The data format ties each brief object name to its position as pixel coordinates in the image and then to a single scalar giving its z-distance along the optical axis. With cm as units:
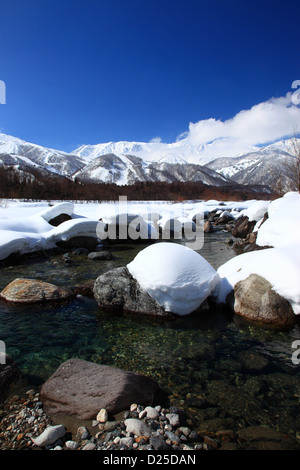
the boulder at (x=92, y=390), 282
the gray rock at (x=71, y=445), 238
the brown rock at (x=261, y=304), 499
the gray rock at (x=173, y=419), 268
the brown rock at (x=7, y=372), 322
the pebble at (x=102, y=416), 266
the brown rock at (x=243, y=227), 1720
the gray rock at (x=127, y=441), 238
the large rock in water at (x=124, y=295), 557
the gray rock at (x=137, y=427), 249
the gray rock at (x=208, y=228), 2195
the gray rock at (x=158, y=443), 234
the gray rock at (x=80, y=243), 1330
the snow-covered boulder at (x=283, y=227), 756
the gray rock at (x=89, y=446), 235
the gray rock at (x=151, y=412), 273
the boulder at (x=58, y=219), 1769
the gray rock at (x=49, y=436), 240
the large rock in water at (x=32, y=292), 614
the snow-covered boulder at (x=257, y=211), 1686
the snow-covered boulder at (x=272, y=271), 498
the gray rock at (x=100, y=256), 1121
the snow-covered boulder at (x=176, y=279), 536
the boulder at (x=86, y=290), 680
